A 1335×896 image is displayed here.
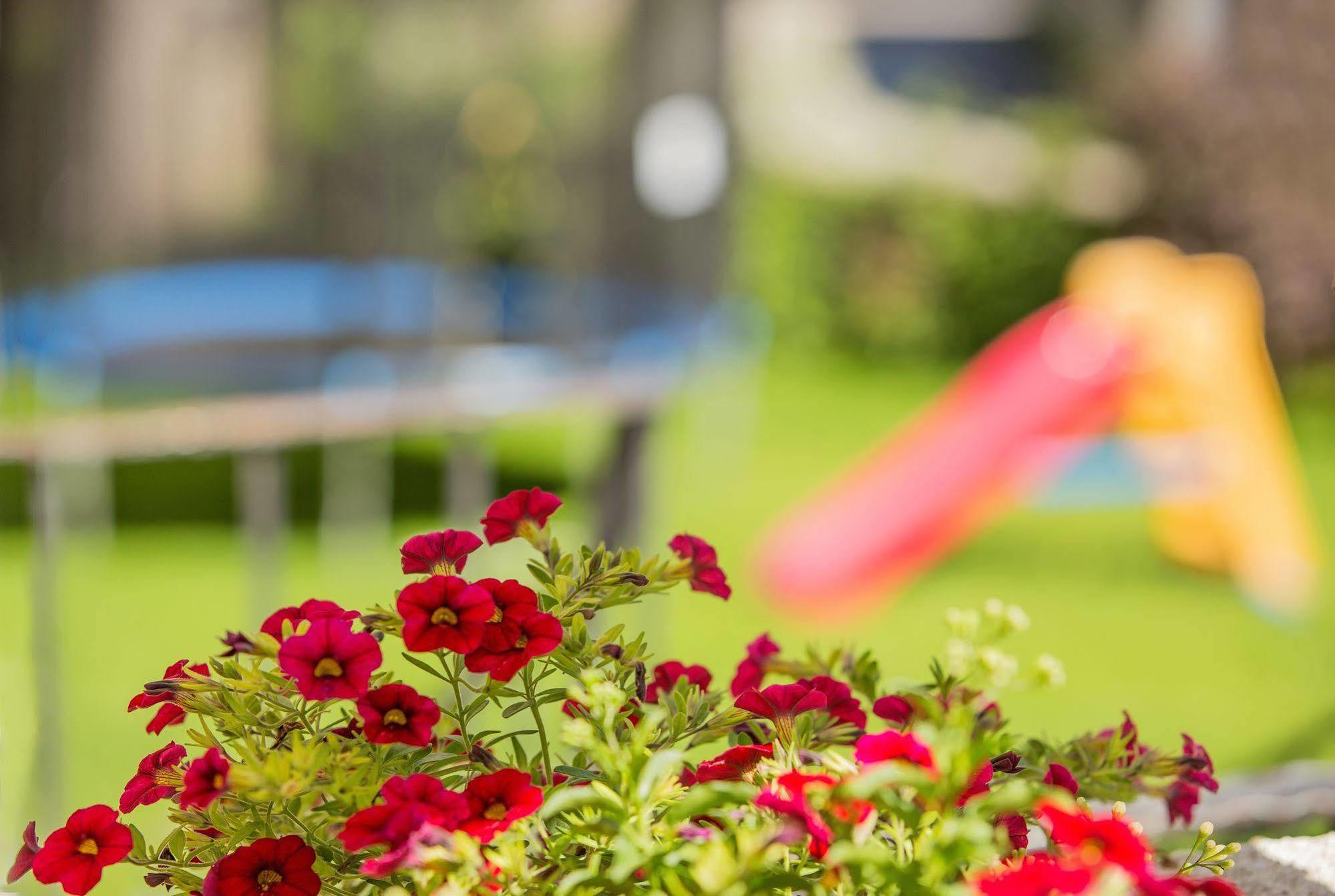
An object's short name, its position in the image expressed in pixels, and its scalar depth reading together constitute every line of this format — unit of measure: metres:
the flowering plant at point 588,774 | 1.39
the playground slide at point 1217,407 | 6.15
